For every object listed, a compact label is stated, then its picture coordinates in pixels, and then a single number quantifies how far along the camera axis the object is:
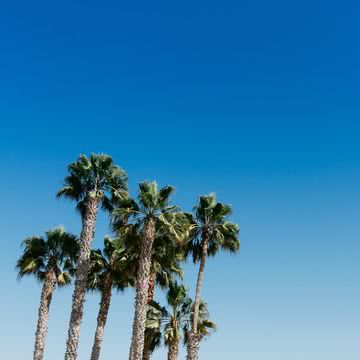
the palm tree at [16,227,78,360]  39.97
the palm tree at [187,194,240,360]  38.91
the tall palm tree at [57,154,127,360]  38.41
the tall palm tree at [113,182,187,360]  35.44
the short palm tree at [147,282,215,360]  38.28
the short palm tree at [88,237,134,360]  41.19
